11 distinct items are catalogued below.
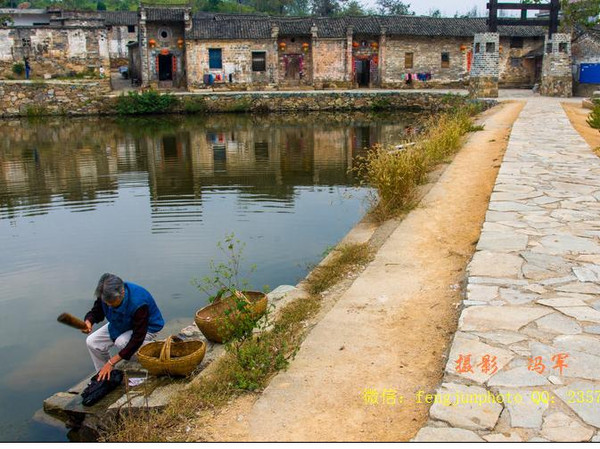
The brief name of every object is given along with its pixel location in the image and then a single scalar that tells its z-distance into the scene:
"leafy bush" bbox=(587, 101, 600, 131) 15.30
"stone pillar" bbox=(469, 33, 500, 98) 25.70
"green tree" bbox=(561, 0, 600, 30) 25.52
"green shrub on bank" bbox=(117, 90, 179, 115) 30.06
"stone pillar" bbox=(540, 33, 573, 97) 26.50
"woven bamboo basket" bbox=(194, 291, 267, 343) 4.92
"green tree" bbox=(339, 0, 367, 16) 55.70
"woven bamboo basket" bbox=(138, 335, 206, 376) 4.98
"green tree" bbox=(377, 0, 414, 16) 59.50
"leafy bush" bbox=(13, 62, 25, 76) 32.78
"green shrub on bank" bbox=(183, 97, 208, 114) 30.39
